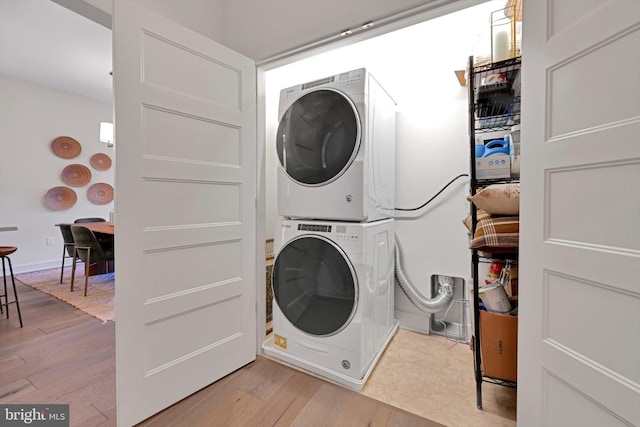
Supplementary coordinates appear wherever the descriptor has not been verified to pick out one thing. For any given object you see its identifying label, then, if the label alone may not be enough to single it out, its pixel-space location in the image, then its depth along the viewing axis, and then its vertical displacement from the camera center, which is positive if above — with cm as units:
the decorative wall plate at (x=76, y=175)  446 +56
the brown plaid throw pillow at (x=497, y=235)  115 -10
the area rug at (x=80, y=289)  271 -95
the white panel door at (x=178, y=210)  122 +0
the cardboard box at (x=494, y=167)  129 +21
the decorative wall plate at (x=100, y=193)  479 +27
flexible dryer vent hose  206 -63
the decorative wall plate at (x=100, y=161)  476 +83
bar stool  212 -33
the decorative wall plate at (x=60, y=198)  431 +17
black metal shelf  127 +53
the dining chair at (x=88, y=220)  417 -17
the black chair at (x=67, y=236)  341 -34
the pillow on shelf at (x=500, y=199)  119 +5
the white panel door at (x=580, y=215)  71 -1
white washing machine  153 -51
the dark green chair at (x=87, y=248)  308 -44
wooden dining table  324 -34
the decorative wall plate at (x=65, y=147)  432 +99
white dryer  153 +37
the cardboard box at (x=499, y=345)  126 -62
